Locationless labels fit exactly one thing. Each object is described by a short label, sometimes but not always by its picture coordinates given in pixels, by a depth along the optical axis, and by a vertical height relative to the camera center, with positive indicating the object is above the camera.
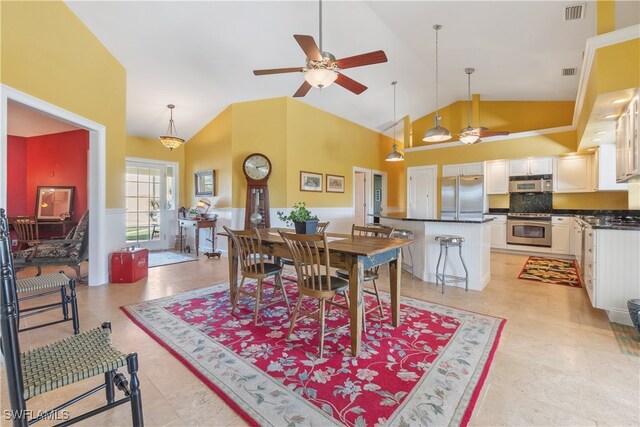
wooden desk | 5.96 -0.26
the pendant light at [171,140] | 5.39 +1.37
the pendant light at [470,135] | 4.72 +1.28
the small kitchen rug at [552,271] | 4.13 -0.99
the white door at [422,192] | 7.48 +0.52
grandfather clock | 5.40 +0.42
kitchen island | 3.71 -0.51
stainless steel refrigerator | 6.68 +0.36
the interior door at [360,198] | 7.88 +0.38
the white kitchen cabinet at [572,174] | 5.66 +0.76
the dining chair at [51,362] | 1.04 -0.67
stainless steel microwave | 6.05 +0.56
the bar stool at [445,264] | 3.60 -0.68
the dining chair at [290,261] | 3.30 -0.58
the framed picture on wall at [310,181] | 5.86 +0.65
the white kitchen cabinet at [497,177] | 6.51 +0.81
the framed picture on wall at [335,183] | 6.50 +0.66
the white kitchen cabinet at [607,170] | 4.98 +0.74
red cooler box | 3.97 -0.77
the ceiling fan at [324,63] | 2.49 +1.36
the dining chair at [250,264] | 2.72 -0.51
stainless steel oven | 5.88 -0.38
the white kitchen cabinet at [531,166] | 6.04 +0.99
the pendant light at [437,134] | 4.25 +1.18
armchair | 3.70 -0.55
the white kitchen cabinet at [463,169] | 6.80 +1.05
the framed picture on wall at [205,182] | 6.36 +0.67
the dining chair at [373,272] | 2.66 -0.60
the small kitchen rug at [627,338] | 2.21 -1.08
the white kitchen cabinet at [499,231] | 6.37 -0.45
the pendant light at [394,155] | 5.98 +1.19
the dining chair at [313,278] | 2.13 -0.55
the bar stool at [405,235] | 4.17 -0.35
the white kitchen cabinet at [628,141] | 2.93 +0.83
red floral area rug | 1.59 -1.09
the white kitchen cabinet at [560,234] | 5.68 -0.46
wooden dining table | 2.11 -0.39
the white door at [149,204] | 6.46 +0.19
